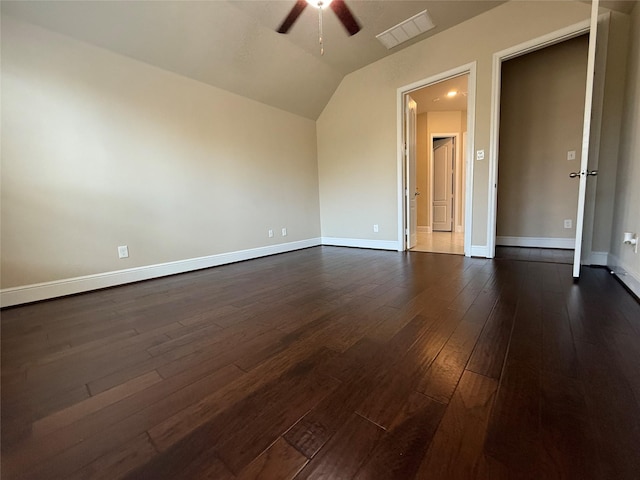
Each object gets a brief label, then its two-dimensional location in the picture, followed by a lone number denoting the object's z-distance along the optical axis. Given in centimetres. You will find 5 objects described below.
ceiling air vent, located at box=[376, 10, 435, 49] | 293
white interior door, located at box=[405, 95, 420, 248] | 384
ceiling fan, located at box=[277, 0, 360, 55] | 199
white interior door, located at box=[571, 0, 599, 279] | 203
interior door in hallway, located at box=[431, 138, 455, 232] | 613
